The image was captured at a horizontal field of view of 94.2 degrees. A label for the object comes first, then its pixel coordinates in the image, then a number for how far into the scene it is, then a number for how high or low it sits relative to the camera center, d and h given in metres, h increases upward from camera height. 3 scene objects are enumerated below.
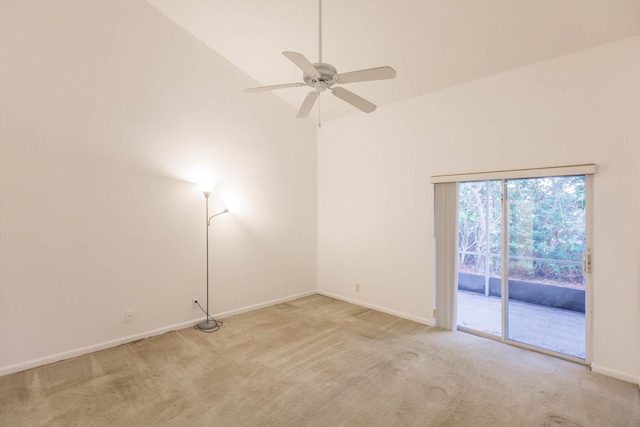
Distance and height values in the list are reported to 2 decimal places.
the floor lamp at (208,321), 3.87 -1.47
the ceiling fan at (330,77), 2.06 +1.02
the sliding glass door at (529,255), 3.11 -0.46
